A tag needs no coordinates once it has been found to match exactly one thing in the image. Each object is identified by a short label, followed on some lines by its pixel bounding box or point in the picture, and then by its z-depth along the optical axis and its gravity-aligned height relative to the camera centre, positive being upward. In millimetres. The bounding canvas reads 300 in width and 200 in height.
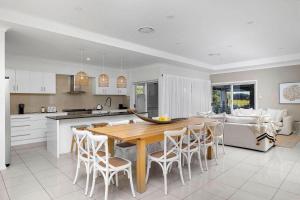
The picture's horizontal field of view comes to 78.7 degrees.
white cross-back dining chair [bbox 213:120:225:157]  4051 -819
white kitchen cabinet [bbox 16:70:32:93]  5562 +545
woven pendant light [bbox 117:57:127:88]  4715 +475
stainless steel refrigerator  3623 -492
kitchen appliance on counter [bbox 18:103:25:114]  5668 -270
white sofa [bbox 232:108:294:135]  6430 -698
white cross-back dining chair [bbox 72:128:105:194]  2629 -767
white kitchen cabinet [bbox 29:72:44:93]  5820 +559
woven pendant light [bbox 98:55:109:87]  4426 +475
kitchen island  4375 -756
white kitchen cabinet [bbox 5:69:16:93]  5423 +611
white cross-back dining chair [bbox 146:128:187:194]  2697 -875
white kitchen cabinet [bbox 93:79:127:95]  7328 +400
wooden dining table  2648 -523
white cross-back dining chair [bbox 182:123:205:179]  3162 -812
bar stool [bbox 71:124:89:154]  4582 -1019
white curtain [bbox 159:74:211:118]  6727 +144
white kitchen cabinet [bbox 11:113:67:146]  5145 -850
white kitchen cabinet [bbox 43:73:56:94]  6082 +553
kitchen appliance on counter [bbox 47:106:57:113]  6221 -332
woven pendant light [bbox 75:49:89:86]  4129 +482
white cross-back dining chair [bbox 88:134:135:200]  2365 -890
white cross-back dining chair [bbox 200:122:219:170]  3621 -800
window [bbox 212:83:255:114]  8131 +124
